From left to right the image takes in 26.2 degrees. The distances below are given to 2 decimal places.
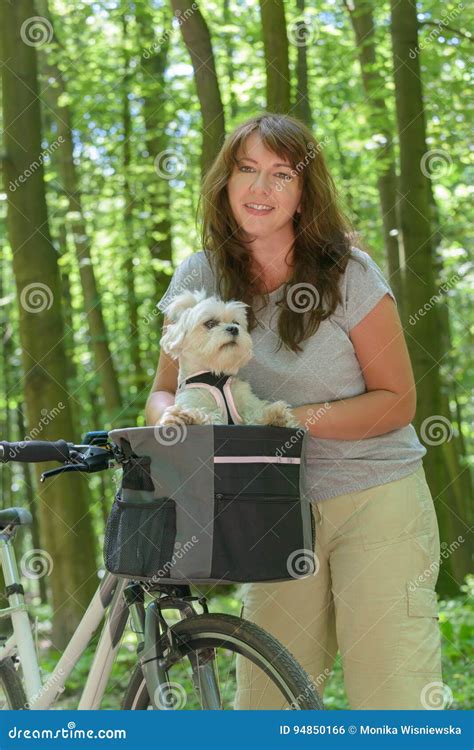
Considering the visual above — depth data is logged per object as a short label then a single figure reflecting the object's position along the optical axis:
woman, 3.14
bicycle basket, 2.70
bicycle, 2.73
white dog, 3.18
